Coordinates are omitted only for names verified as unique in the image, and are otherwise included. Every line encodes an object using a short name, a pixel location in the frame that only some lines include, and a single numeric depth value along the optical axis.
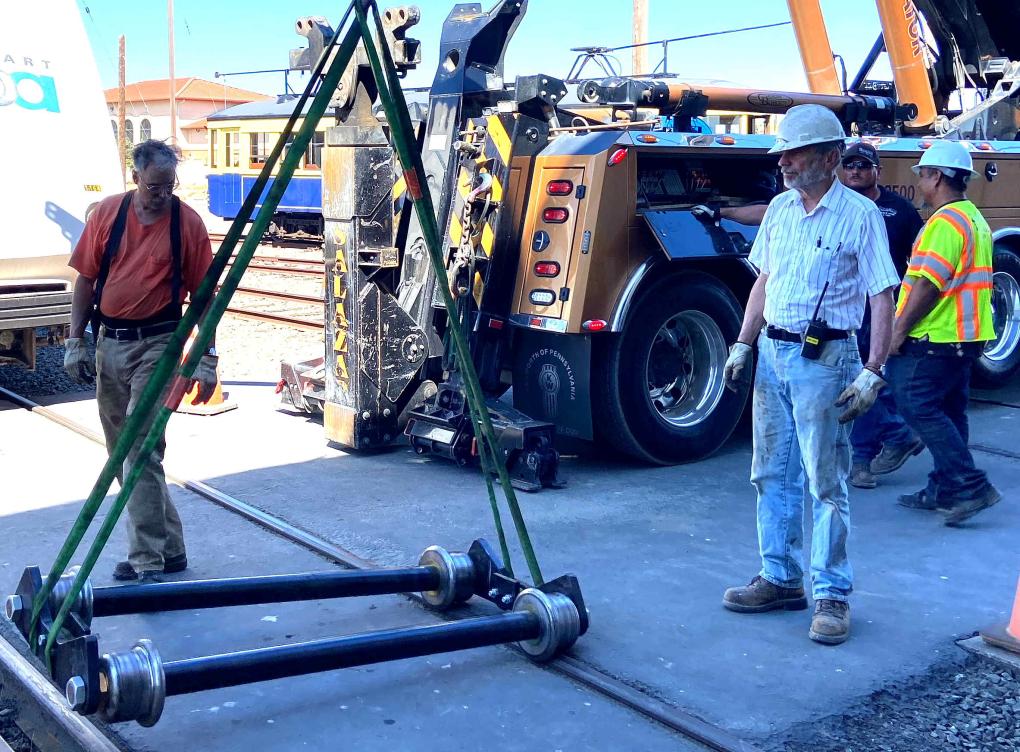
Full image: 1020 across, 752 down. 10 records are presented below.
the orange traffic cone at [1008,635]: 4.39
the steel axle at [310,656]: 3.46
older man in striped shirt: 4.52
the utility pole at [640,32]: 25.62
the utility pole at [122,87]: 39.47
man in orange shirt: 5.08
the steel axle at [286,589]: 4.16
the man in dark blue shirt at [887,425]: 6.84
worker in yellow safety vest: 5.99
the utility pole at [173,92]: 44.14
